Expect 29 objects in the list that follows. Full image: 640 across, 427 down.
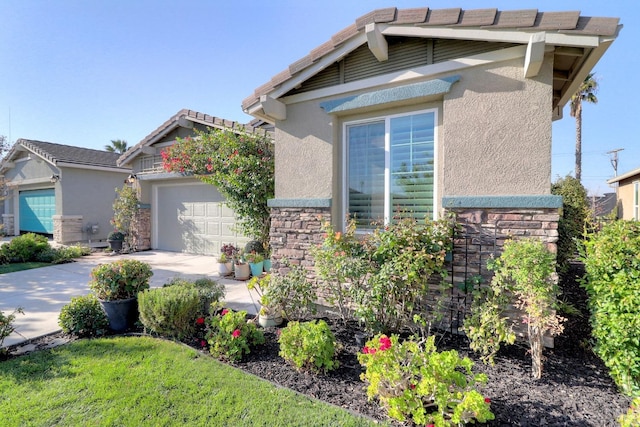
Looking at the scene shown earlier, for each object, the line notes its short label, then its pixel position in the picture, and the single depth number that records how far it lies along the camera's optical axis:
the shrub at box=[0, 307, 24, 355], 4.04
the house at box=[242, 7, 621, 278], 3.95
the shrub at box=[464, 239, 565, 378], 3.22
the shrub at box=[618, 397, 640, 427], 2.17
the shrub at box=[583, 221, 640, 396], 2.88
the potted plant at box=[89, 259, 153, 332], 4.80
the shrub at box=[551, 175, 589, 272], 6.20
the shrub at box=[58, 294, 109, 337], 4.60
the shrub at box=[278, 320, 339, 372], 3.46
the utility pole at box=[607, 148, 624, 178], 33.74
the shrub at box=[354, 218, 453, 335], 3.99
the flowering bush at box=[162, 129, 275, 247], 7.93
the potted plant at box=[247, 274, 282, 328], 4.73
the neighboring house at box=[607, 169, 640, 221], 15.46
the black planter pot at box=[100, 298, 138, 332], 4.78
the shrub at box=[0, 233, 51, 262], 10.56
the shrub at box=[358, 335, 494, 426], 2.37
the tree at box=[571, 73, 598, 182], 19.36
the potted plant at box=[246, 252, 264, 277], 8.04
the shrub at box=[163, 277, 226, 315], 4.77
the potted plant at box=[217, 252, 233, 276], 8.42
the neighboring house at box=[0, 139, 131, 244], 14.78
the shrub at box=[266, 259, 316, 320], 4.61
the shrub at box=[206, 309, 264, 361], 3.86
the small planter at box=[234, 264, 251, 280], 8.00
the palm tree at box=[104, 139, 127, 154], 34.00
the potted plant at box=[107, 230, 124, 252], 12.48
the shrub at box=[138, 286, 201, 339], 4.32
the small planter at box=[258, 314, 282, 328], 4.91
